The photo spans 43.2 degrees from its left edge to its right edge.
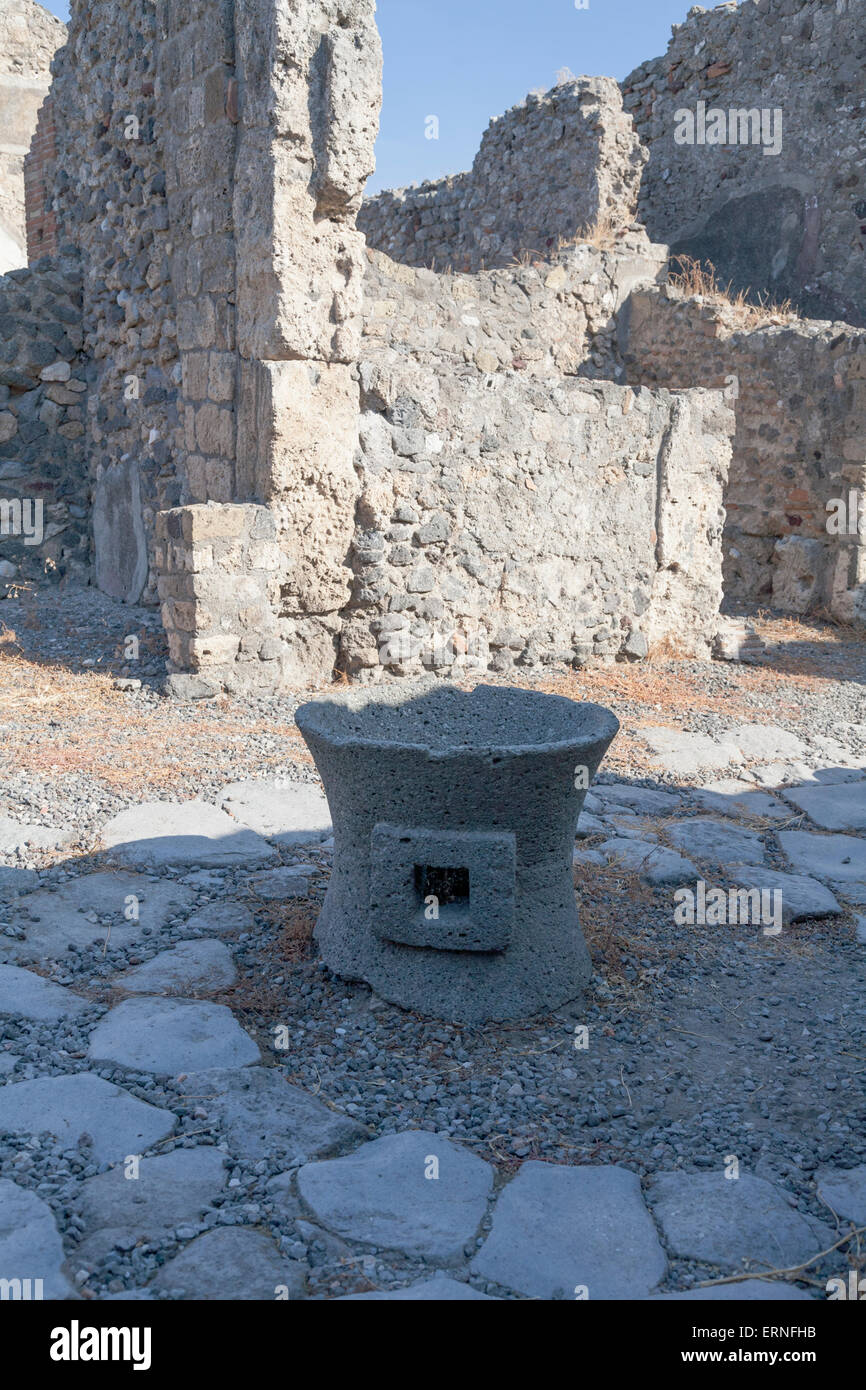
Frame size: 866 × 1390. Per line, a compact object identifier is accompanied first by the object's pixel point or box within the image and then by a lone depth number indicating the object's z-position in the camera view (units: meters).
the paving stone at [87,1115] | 2.23
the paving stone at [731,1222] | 1.99
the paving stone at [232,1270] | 1.82
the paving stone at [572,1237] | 1.91
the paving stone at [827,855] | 4.08
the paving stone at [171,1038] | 2.56
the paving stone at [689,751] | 5.33
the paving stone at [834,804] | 4.62
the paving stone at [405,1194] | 2.00
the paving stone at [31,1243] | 1.81
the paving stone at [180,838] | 3.82
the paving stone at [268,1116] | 2.27
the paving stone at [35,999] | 2.73
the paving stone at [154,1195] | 1.98
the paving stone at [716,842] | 4.17
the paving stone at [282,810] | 4.14
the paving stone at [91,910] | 3.16
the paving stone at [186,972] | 2.95
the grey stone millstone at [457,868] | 2.80
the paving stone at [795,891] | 3.70
